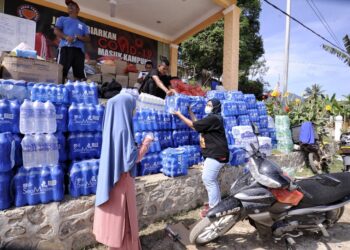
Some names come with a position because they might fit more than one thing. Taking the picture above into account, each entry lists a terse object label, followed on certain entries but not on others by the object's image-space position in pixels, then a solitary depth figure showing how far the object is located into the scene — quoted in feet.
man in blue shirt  18.00
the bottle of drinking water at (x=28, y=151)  9.95
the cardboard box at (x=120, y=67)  30.36
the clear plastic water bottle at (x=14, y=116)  9.97
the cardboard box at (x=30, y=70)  13.33
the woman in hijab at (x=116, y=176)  8.70
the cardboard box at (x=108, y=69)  28.37
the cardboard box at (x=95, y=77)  26.27
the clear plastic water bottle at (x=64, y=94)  11.69
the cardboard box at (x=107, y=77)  27.89
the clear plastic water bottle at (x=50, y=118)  10.56
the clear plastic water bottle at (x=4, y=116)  9.71
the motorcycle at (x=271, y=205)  10.48
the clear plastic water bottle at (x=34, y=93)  11.28
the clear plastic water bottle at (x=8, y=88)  11.09
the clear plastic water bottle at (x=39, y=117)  10.33
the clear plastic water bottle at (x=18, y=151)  9.85
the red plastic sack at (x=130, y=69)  30.96
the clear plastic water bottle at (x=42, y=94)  11.29
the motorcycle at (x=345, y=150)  20.31
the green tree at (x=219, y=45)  58.80
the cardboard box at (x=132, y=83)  29.99
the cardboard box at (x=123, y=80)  29.01
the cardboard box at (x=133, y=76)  30.17
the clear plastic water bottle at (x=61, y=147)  11.05
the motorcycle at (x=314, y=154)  25.70
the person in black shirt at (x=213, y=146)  12.85
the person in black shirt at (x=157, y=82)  19.21
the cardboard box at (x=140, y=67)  34.30
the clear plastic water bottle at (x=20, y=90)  11.32
